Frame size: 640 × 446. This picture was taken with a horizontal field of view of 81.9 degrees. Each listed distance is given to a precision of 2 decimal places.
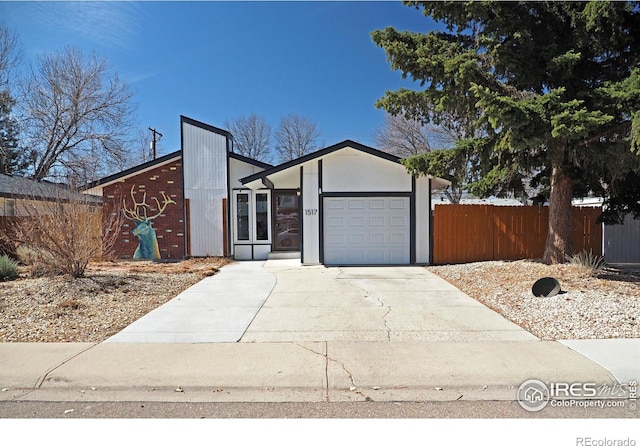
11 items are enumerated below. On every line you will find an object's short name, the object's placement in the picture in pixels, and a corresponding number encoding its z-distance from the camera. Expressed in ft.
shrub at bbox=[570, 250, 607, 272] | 27.46
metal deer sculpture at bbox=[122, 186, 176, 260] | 46.34
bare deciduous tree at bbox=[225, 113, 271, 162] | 128.67
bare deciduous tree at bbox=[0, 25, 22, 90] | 64.18
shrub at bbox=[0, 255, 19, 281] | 29.22
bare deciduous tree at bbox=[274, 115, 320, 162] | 124.47
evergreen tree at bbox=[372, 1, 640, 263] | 24.36
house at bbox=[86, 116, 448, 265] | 46.44
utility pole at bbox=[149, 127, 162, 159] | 89.20
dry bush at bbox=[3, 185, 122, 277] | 26.78
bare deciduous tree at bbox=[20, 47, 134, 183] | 69.21
